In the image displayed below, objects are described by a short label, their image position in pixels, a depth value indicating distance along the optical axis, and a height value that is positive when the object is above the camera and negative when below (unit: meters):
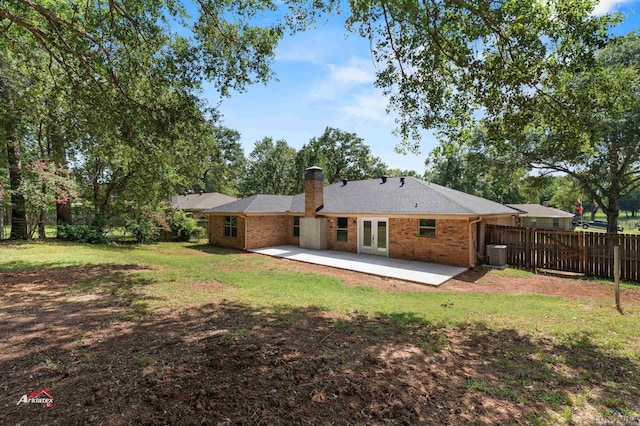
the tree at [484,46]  5.33 +3.51
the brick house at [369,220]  12.02 -0.31
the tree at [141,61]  7.46 +4.36
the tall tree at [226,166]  42.28 +7.55
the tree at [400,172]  41.69 +6.44
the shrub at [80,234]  16.72 -1.08
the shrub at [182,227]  20.95 -0.88
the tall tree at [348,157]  38.44 +7.66
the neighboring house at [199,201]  28.64 +1.47
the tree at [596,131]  5.91 +2.70
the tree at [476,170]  20.07 +3.76
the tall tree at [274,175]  34.47 +4.99
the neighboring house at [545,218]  32.12 -0.59
